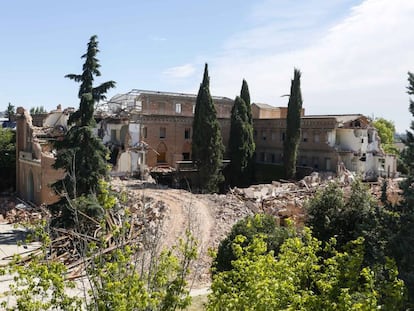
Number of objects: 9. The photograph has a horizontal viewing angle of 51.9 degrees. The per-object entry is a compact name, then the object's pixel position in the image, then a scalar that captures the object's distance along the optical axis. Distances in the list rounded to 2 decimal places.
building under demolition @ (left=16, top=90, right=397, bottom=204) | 38.25
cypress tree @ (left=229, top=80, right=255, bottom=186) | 41.34
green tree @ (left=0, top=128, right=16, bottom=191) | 40.66
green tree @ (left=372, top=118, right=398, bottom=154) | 59.92
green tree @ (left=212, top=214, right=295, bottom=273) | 14.50
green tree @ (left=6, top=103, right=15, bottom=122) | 84.50
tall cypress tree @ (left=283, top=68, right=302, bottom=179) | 40.97
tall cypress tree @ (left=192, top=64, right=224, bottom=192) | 37.09
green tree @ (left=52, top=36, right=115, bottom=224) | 23.28
